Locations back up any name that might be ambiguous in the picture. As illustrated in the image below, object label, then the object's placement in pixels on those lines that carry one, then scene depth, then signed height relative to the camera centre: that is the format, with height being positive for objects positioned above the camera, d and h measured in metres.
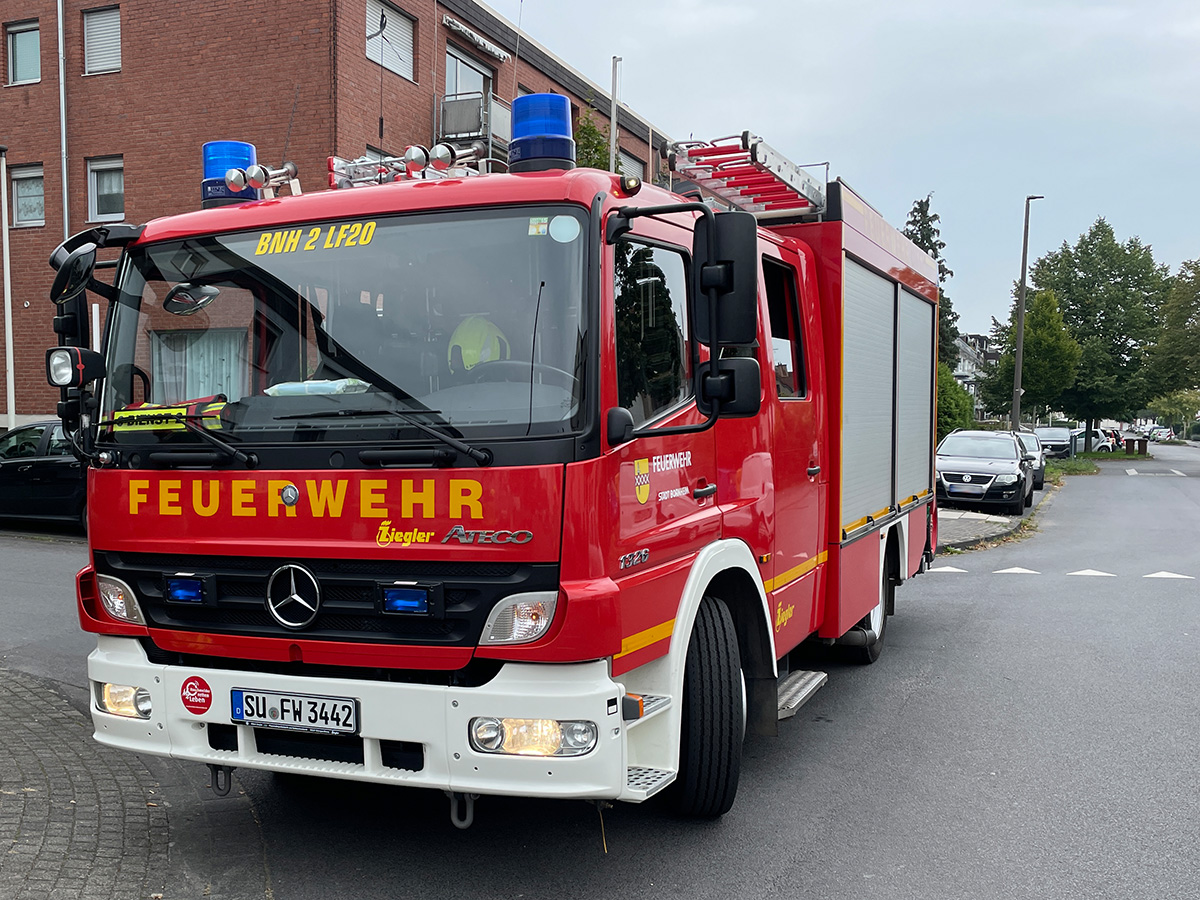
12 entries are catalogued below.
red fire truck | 3.37 -0.29
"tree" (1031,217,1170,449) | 50.25 +3.91
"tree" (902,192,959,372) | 65.31 +9.34
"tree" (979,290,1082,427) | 39.50 +1.34
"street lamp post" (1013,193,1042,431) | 31.00 +0.64
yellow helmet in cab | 3.50 +0.14
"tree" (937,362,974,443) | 28.09 -0.45
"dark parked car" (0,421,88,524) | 13.70 -1.12
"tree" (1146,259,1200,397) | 48.22 +2.01
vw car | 19.20 -1.47
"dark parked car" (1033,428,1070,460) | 43.41 -2.17
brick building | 17.38 +5.09
